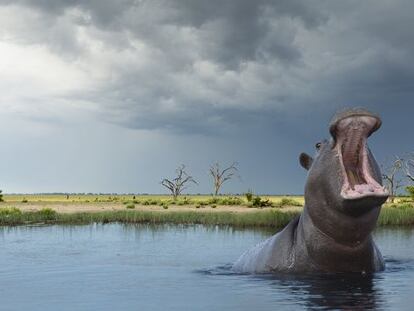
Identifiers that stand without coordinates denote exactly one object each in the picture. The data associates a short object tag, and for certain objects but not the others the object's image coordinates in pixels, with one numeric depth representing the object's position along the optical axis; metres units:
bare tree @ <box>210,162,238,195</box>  98.56
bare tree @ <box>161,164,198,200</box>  102.75
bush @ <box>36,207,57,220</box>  41.09
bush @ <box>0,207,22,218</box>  39.16
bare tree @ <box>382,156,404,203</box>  72.23
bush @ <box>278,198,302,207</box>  65.48
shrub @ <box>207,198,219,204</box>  70.80
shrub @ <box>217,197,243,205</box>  67.87
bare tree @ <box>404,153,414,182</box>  60.65
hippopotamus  7.93
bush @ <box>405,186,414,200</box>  61.12
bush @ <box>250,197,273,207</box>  62.37
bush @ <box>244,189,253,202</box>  69.81
